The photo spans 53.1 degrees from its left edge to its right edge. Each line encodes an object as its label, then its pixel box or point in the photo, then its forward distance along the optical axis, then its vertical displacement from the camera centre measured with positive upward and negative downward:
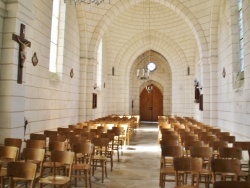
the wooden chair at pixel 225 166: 3.68 -0.84
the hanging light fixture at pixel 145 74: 17.71 +2.50
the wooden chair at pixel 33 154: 4.44 -0.84
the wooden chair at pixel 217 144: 5.70 -0.79
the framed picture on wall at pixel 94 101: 13.82 +0.37
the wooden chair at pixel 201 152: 4.90 -0.84
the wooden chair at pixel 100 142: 6.05 -0.83
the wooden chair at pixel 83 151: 4.72 -0.89
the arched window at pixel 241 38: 9.15 +2.68
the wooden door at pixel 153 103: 27.89 +0.62
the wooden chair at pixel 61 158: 4.23 -0.88
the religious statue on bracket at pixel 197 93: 15.51 +1.01
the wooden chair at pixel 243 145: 5.89 -0.83
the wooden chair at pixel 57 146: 5.32 -0.83
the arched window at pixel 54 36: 10.46 +2.99
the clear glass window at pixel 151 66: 26.78 +4.54
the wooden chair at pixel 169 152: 4.95 -0.87
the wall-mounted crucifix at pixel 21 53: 6.47 +1.39
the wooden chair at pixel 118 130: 8.38 -0.76
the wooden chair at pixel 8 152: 4.52 -0.83
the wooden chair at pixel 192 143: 5.74 -0.78
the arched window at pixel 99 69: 17.36 +2.66
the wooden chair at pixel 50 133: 7.49 -0.79
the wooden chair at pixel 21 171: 3.50 -0.90
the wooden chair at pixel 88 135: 7.05 -0.77
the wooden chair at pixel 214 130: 8.34 -0.72
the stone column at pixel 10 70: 6.16 +0.90
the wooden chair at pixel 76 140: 6.11 -0.80
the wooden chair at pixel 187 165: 3.84 -0.86
